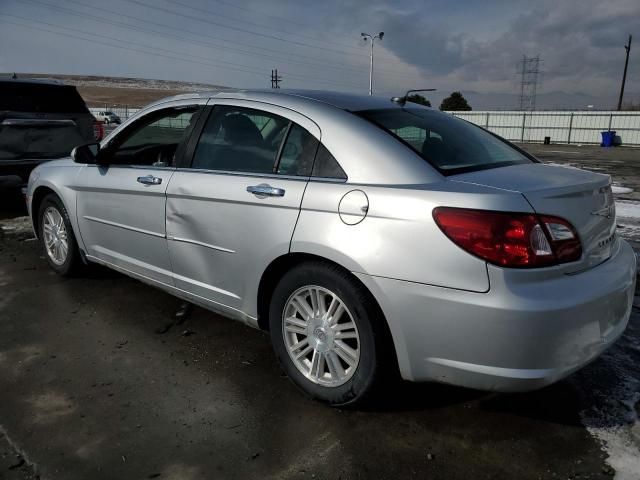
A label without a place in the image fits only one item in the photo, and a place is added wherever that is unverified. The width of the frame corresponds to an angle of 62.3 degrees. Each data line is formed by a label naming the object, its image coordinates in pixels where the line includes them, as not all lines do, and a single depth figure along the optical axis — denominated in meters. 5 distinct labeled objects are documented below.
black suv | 6.77
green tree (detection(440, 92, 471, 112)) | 61.46
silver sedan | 2.18
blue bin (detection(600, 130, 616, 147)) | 29.97
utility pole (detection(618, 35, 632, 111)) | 48.93
